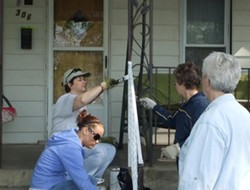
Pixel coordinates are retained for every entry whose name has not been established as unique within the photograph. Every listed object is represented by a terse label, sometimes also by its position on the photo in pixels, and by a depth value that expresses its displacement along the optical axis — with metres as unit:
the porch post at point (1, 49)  7.52
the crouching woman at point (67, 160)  5.01
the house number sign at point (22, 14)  10.10
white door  10.21
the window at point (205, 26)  10.48
